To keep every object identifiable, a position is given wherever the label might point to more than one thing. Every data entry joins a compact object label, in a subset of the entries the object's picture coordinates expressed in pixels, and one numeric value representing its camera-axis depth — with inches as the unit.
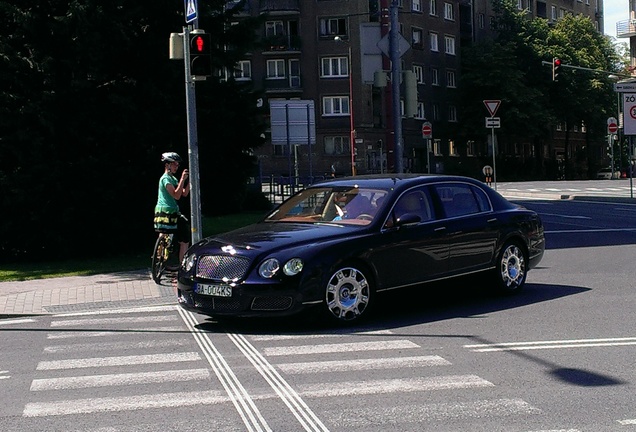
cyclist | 533.6
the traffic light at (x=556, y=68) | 1889.8
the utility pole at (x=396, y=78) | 888.9
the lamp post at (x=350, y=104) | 2536.9
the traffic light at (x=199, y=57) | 547.8
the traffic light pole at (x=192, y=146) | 553.9
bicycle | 540.4
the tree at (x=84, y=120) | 676.1
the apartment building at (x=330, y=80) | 2662.4
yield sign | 1409.9
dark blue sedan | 377.4
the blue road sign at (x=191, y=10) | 562.6
